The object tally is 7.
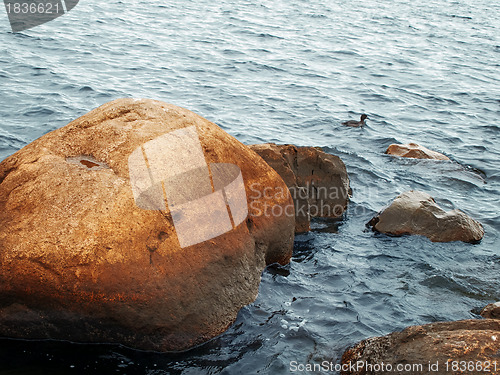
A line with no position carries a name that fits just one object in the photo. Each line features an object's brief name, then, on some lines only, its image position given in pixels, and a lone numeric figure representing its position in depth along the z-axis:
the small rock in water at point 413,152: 10.20
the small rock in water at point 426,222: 7.32
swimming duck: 11.74
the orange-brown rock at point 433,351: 4.04
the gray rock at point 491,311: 5.45
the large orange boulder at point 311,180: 7.23
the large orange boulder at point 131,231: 4.78
